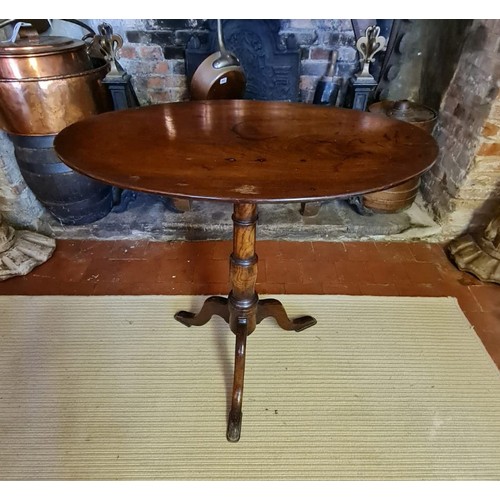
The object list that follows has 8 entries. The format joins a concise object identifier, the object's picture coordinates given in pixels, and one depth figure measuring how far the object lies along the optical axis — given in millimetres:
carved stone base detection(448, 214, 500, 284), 1836
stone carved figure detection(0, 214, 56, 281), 1838
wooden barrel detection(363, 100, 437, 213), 1905
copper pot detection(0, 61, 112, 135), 1637
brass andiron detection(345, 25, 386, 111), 1771
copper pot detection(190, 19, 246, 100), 1834
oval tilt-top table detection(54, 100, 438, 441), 848
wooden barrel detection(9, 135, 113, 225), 1812
